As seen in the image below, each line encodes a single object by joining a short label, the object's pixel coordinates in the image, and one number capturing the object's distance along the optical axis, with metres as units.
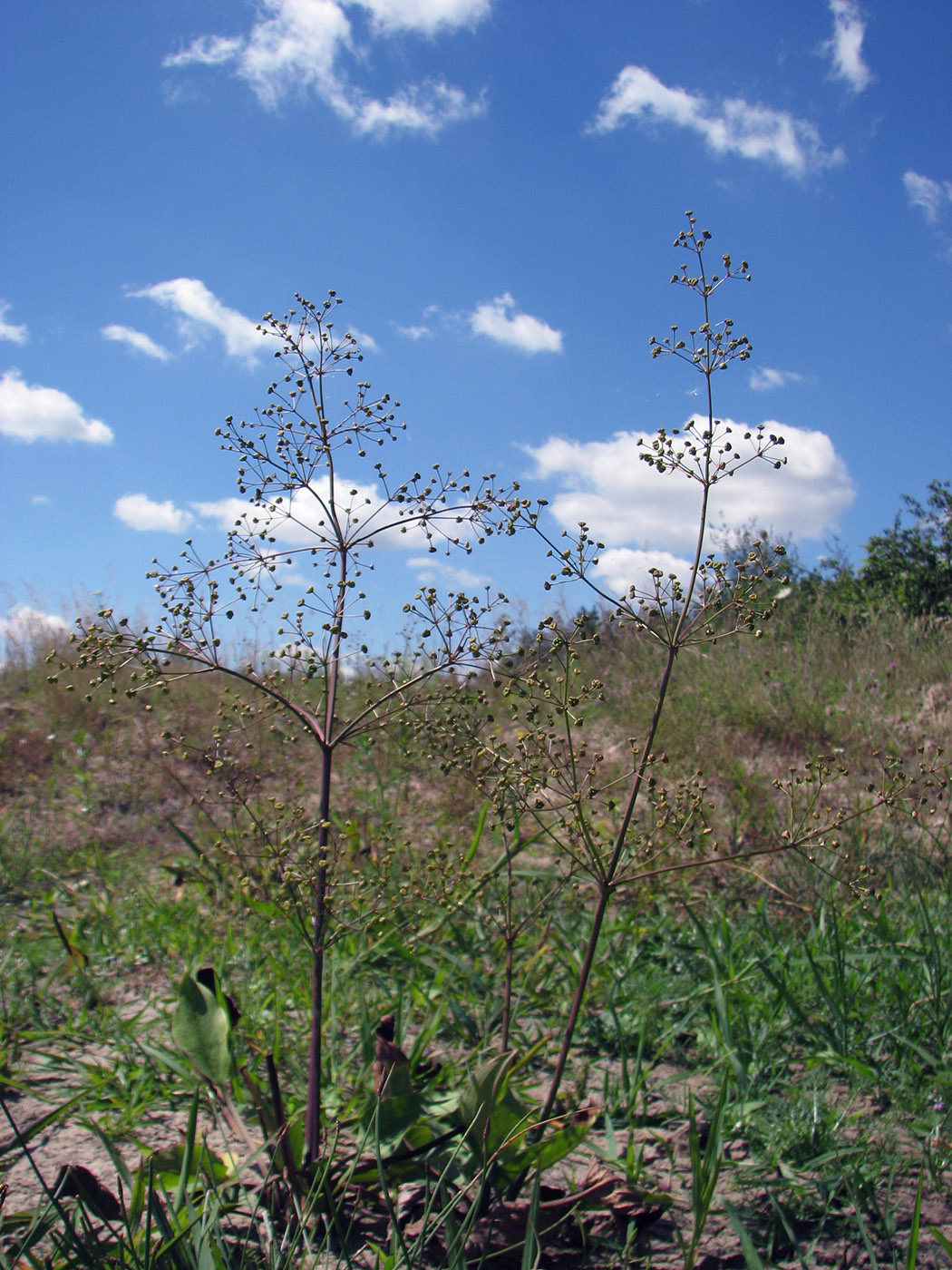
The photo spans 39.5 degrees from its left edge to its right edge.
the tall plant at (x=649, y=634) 0.82
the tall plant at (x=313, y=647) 0.83
